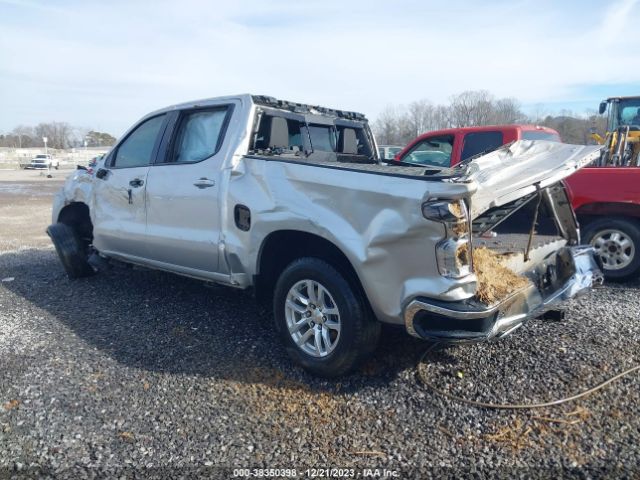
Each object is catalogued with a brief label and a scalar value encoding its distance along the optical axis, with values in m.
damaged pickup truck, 2.85
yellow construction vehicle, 8.36
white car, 48.37
